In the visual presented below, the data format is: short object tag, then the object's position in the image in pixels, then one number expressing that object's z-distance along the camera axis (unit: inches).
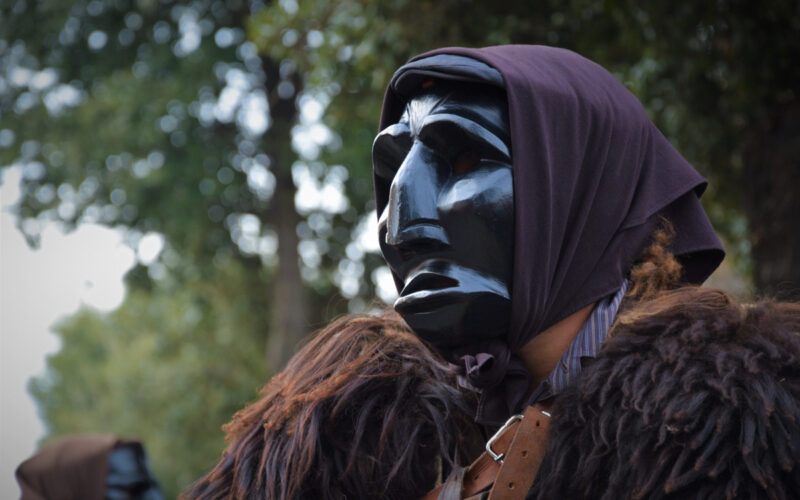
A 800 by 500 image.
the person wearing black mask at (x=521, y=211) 68.9
